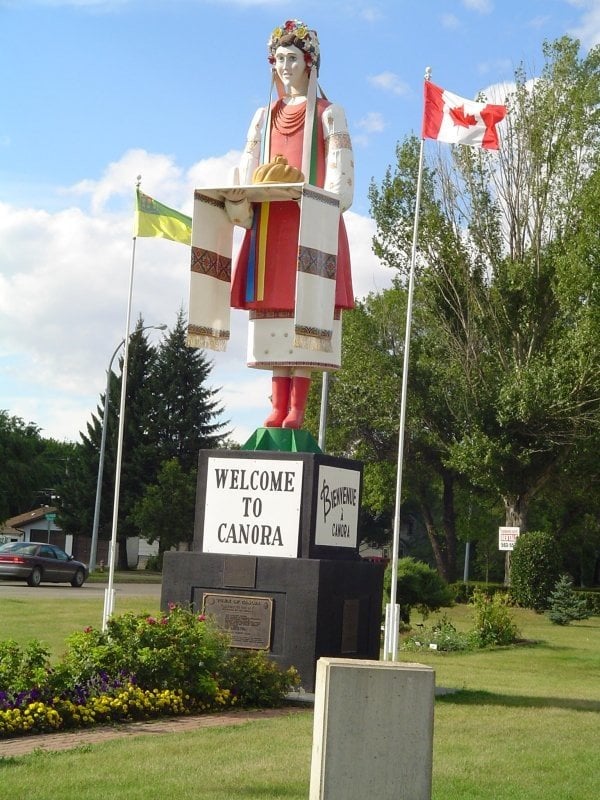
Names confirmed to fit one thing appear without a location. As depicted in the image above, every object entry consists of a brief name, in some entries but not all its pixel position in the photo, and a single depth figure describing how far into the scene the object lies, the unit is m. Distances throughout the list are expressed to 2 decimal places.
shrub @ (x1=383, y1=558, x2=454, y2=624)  22.22
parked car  32.72
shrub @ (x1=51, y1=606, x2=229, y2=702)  10.41
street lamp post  39.69
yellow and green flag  18.72
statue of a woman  13.23
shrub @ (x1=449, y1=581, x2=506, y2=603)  35.88
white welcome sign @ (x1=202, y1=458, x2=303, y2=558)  12.58
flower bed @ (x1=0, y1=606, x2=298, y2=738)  9.51
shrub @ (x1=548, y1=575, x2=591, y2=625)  28.36
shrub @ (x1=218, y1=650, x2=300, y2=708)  11.34
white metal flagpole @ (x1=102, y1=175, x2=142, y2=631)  15.78
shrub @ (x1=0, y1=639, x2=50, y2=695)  9.49
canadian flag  17.28
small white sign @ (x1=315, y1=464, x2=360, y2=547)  12.66
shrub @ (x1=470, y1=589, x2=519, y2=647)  21.11
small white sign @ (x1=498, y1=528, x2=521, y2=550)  32.06
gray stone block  5.70
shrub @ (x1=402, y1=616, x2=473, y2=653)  19.88
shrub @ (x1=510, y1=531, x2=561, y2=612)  31.78
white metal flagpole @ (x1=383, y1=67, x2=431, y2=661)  14.95
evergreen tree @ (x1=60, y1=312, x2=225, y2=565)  55.53
